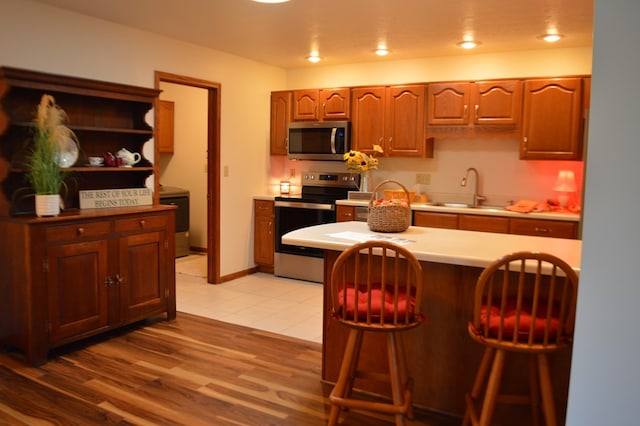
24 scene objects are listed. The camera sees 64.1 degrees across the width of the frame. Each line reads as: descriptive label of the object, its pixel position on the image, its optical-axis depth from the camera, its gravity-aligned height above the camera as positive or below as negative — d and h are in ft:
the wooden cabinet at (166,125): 21.62 +1.94
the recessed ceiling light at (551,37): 13.55 +3.76
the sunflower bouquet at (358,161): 11.28 +0.31
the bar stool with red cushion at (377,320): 7.06 -2.05
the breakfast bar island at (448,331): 7.85 -2.59
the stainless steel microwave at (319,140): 17.49 +1.16
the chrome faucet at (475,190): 16.30 -0.45
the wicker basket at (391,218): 9.28 -0.79
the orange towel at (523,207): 14.40 -0.86
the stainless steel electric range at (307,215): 17.60 -1.47
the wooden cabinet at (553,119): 14.17 +1.65
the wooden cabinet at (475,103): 14.92 +2.20
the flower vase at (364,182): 17.85 -0.28
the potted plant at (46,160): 10.50 +0.17
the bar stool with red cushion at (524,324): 6.33 -1.88
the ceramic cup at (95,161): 12.26 +0.20
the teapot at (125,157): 12.88 +0.32
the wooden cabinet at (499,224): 13.67 -1.34
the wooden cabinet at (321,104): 17.62 +2.43
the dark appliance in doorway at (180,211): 21.06 -1.72
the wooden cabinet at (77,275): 10.18 -2.31
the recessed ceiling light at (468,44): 14.51 +3.80
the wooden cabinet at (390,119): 16.37 +1.82
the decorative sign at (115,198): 11.90 -0.68
